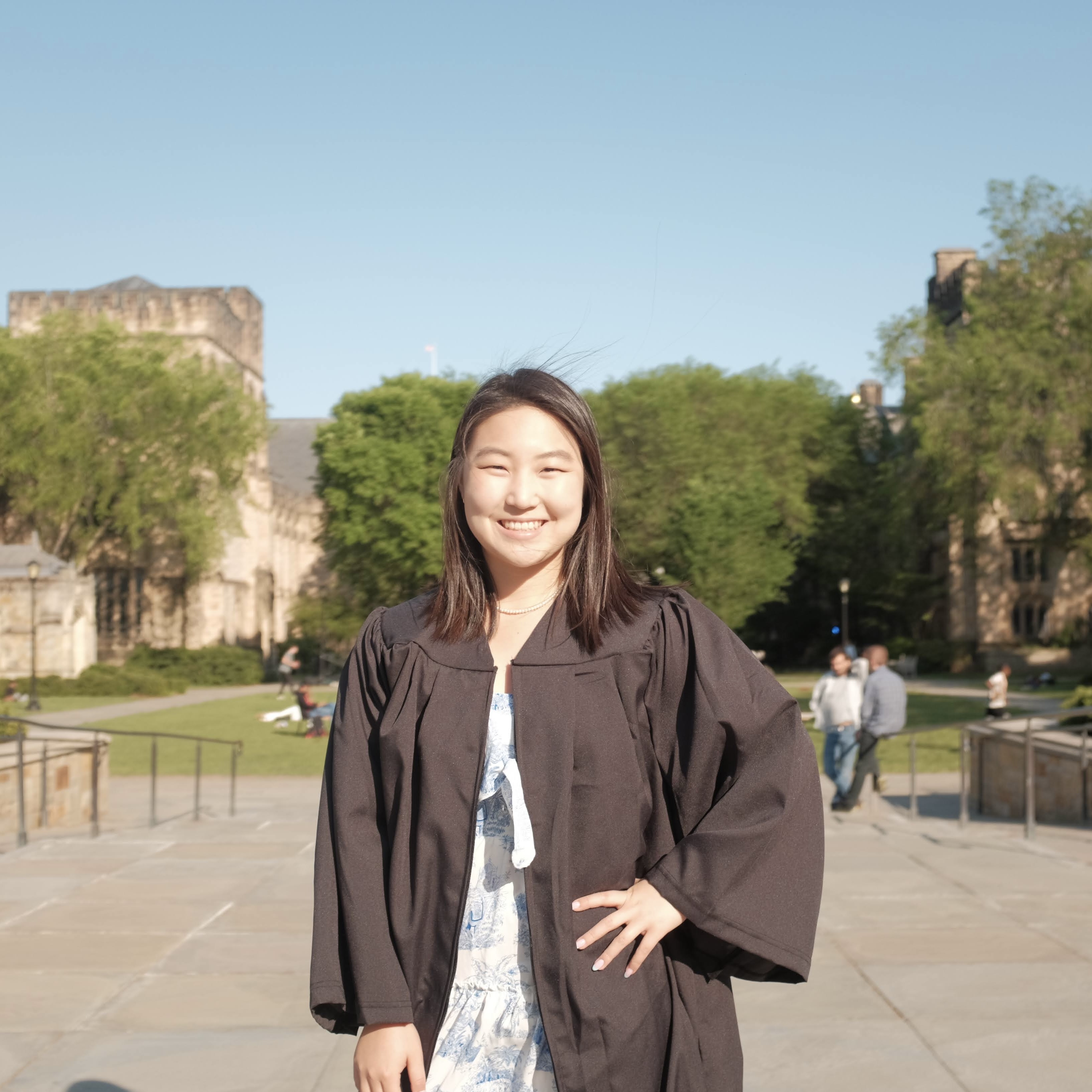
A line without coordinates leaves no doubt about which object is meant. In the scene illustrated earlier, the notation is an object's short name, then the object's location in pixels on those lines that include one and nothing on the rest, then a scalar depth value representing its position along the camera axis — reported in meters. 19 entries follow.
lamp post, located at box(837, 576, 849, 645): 52.56
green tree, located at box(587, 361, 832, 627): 46.22
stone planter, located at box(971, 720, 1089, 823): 11.23
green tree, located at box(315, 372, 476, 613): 45.88
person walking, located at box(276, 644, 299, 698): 36.47
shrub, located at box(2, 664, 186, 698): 38.94
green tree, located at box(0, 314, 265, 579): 45.88
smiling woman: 2.00
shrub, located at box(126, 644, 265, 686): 47.91
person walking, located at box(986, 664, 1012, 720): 20.03
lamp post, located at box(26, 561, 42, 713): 31.47
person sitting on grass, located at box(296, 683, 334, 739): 22.83
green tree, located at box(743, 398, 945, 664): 55.31
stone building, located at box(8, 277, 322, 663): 53.59
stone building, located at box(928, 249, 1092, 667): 51.09
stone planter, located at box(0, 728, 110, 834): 10.77
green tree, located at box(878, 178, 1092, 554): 30.38
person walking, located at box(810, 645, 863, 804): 11.92
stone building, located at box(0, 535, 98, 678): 42.31
